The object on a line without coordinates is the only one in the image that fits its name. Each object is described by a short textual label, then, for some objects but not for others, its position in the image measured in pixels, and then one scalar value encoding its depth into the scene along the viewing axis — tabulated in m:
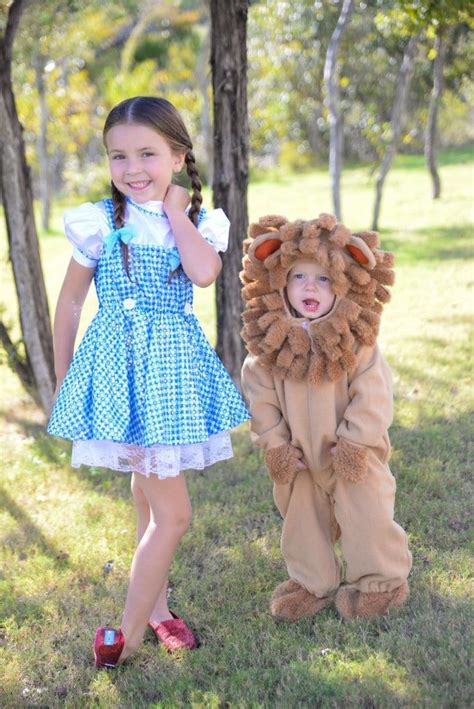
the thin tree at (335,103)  8.82
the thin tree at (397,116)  10.51
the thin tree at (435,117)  12.15
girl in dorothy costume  2.67
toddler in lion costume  2.79
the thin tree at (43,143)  13.79
